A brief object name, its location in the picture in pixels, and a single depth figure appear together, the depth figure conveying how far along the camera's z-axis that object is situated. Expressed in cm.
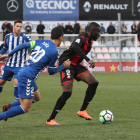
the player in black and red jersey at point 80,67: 1217
